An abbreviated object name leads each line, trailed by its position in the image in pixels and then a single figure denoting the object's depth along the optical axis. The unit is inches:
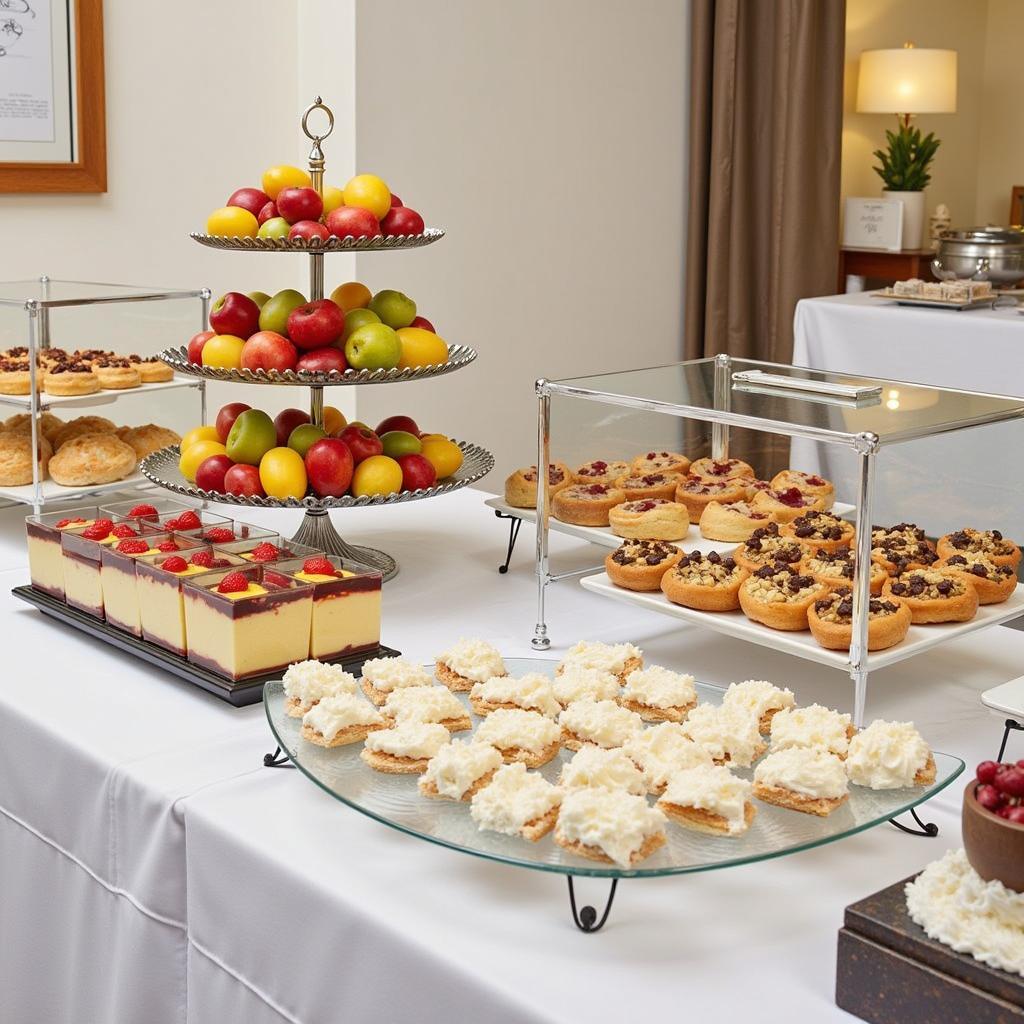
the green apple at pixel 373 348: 58.7
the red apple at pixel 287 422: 62.7
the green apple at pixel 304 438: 60.1
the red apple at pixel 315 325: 58.2
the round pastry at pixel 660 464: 61.1
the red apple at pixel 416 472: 60.5
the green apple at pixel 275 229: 58.6
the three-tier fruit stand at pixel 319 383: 57.7
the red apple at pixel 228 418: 62.4
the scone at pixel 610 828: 31.3
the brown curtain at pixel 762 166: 146.0
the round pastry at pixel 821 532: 53.5
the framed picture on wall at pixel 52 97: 100.5
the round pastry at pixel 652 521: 56.5
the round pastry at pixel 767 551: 51.3
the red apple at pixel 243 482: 58.4
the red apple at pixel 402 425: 63.4
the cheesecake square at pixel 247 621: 46.9
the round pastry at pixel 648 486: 59.5
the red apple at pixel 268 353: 58.1
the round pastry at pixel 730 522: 56.4
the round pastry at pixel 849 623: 45.0
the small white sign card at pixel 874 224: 165.6
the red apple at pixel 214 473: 59.3
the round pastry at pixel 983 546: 51.8
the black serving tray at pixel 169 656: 47.4
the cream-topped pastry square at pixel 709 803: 33.2
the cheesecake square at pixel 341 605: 49.0
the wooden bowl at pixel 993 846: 28.4
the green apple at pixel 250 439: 59.7
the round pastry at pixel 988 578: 49.7
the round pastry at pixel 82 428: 72.7
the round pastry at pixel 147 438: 75.4
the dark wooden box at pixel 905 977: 26.7
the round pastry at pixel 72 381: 69.8
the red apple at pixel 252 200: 60.9
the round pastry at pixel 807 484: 58.8
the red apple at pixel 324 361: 57.8
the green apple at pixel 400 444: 61.7
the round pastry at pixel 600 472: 60.3
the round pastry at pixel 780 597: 47.1
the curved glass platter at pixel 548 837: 31.7
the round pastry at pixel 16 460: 70.2
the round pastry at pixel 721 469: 61.3
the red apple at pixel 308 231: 57.1
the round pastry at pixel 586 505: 58.7
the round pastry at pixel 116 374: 72.8
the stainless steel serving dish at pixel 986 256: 120.9
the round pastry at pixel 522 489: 64.7
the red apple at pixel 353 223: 58.1
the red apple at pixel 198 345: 60.6
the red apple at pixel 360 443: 60.0
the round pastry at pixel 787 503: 57.2
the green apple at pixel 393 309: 62.3
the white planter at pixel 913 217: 168.1
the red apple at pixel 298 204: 58.7
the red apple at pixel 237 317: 60.4
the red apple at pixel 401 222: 60.1
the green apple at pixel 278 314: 60.1
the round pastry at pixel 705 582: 49.3
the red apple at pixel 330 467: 58.2
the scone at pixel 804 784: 34.5
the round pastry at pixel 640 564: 51.6
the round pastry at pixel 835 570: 48.9
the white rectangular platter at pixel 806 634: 45.2
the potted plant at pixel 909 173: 169.0
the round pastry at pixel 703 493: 58.9
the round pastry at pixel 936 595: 47.6
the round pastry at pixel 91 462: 70.7
